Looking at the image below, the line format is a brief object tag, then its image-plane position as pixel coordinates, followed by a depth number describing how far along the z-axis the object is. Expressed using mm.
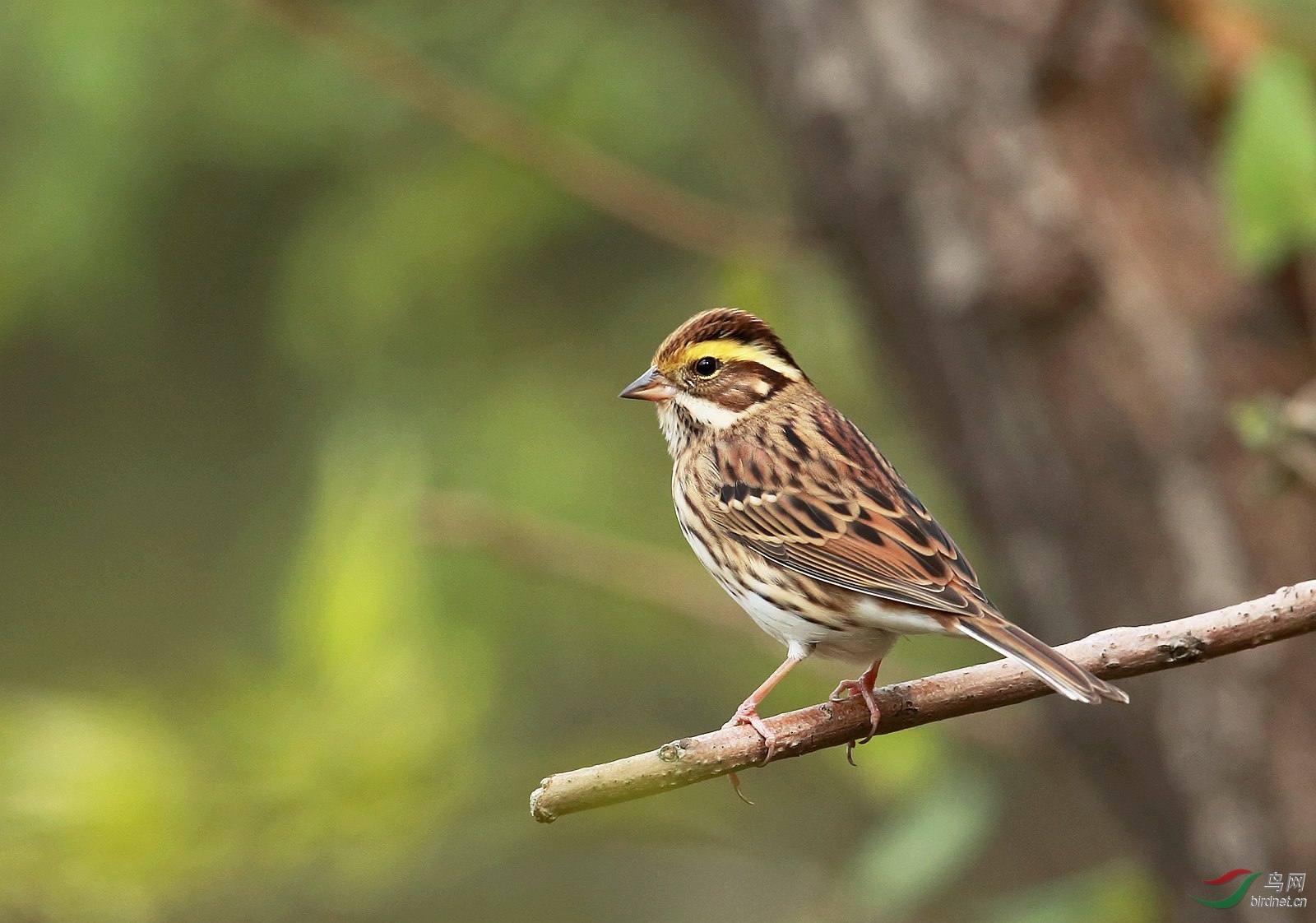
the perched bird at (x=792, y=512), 5629
